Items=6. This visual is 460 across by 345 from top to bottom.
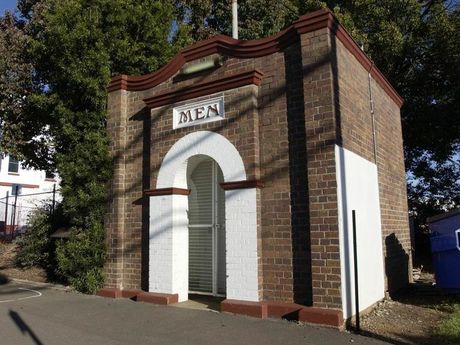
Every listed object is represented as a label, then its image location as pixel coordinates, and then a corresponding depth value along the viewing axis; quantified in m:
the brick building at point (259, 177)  7.45
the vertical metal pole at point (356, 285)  6.81
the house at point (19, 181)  32.78
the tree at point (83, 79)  10.31
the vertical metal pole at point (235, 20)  10.30
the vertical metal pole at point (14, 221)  21.32
